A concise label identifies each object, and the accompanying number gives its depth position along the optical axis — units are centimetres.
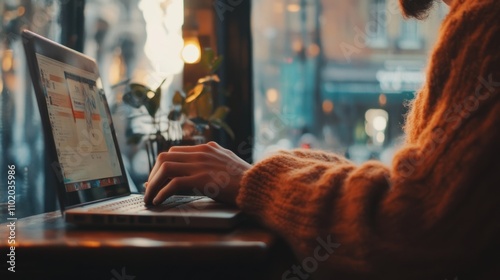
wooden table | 119
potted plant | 194
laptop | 129
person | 121
